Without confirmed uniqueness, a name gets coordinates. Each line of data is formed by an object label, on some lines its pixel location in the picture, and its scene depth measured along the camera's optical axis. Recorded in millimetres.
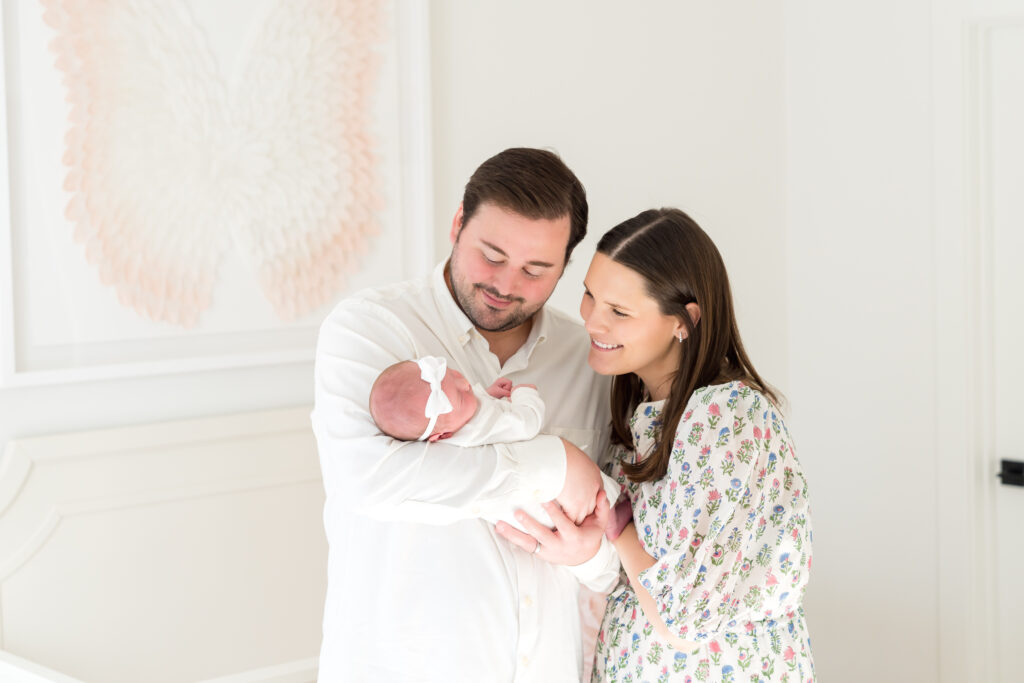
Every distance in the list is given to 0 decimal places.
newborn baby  1390
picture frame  1892
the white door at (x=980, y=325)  2711
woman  1523
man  1442
